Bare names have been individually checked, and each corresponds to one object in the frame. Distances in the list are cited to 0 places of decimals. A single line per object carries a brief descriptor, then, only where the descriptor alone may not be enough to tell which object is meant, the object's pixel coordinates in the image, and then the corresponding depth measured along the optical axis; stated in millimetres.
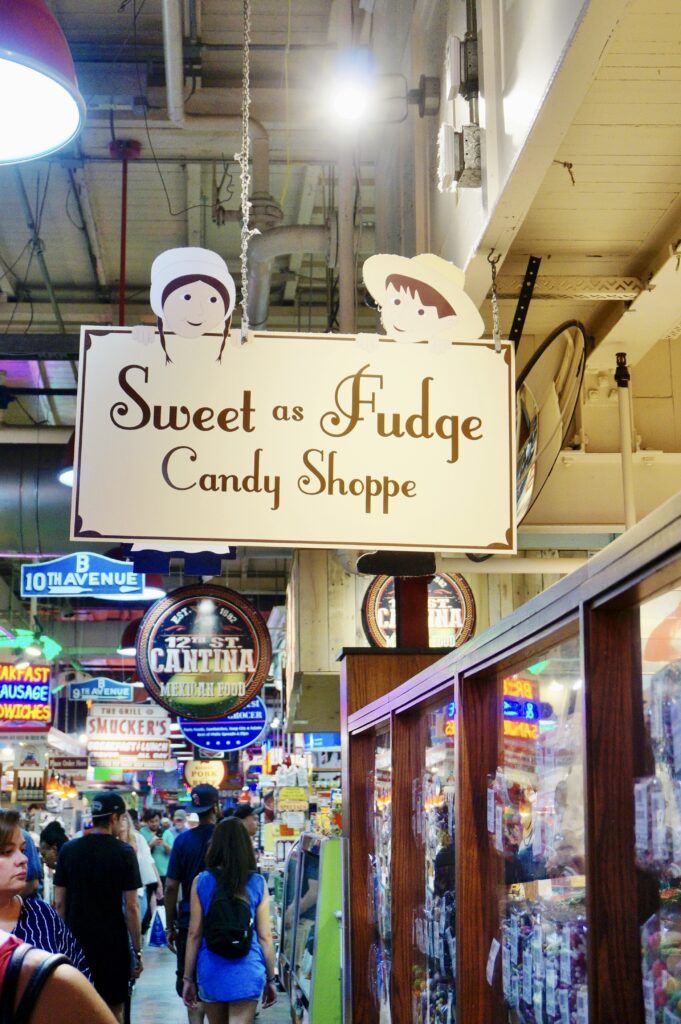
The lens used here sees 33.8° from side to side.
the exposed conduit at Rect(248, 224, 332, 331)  6027
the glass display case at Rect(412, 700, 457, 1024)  3188
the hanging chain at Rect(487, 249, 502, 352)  3471
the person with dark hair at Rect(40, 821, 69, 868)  10219
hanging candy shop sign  3336
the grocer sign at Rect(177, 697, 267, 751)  9859
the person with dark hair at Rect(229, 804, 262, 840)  8351
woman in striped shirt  3400
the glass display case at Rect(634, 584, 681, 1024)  1685
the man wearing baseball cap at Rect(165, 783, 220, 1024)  7438
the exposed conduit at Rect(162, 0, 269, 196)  5074
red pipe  5941
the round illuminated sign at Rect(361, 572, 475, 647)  6918
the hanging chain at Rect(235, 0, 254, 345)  3549
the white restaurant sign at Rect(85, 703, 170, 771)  20219
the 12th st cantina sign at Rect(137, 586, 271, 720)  8125
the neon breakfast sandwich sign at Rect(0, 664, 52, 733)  14547
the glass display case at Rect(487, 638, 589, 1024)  2123
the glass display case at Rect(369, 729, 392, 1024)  4285
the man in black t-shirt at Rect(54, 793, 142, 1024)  6012
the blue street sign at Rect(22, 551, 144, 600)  9352
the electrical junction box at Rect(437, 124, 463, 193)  3369
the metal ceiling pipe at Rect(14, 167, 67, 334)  7457
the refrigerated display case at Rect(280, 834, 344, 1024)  6398
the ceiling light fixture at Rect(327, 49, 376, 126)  4027
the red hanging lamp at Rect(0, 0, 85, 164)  2547
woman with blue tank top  5535
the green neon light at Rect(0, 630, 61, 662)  12789
